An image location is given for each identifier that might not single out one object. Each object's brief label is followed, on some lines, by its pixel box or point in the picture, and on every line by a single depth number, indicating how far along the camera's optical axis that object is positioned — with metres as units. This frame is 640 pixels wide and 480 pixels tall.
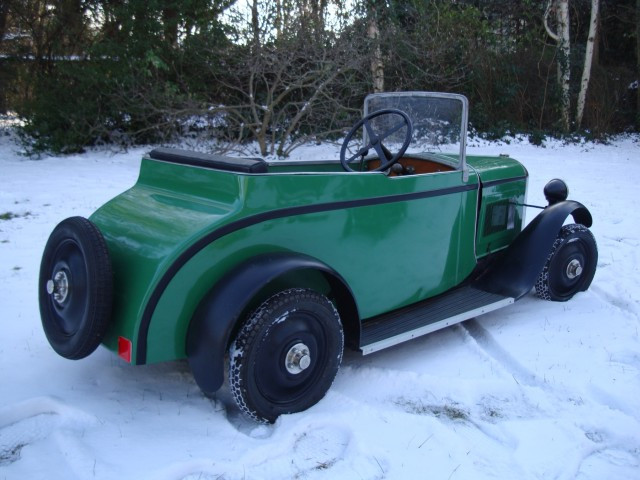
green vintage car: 2.56
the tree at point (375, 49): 10.72
